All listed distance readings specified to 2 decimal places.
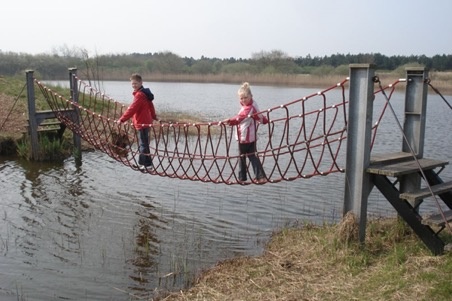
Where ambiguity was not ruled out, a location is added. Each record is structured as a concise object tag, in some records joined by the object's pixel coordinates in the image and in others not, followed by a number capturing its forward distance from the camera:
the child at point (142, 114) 8.85
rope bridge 11.14
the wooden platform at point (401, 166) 5.23
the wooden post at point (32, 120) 12.23
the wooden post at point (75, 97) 12.59
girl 7.45
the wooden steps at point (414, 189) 5.07
